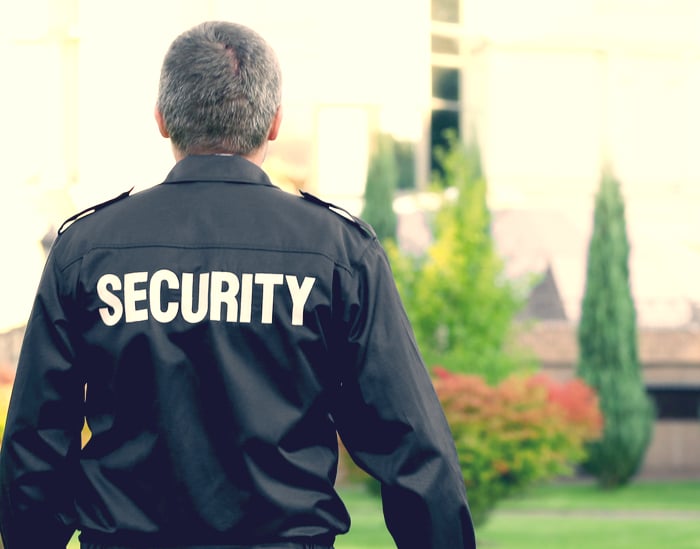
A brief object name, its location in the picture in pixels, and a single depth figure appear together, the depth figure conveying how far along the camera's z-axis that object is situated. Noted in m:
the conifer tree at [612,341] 18.75
